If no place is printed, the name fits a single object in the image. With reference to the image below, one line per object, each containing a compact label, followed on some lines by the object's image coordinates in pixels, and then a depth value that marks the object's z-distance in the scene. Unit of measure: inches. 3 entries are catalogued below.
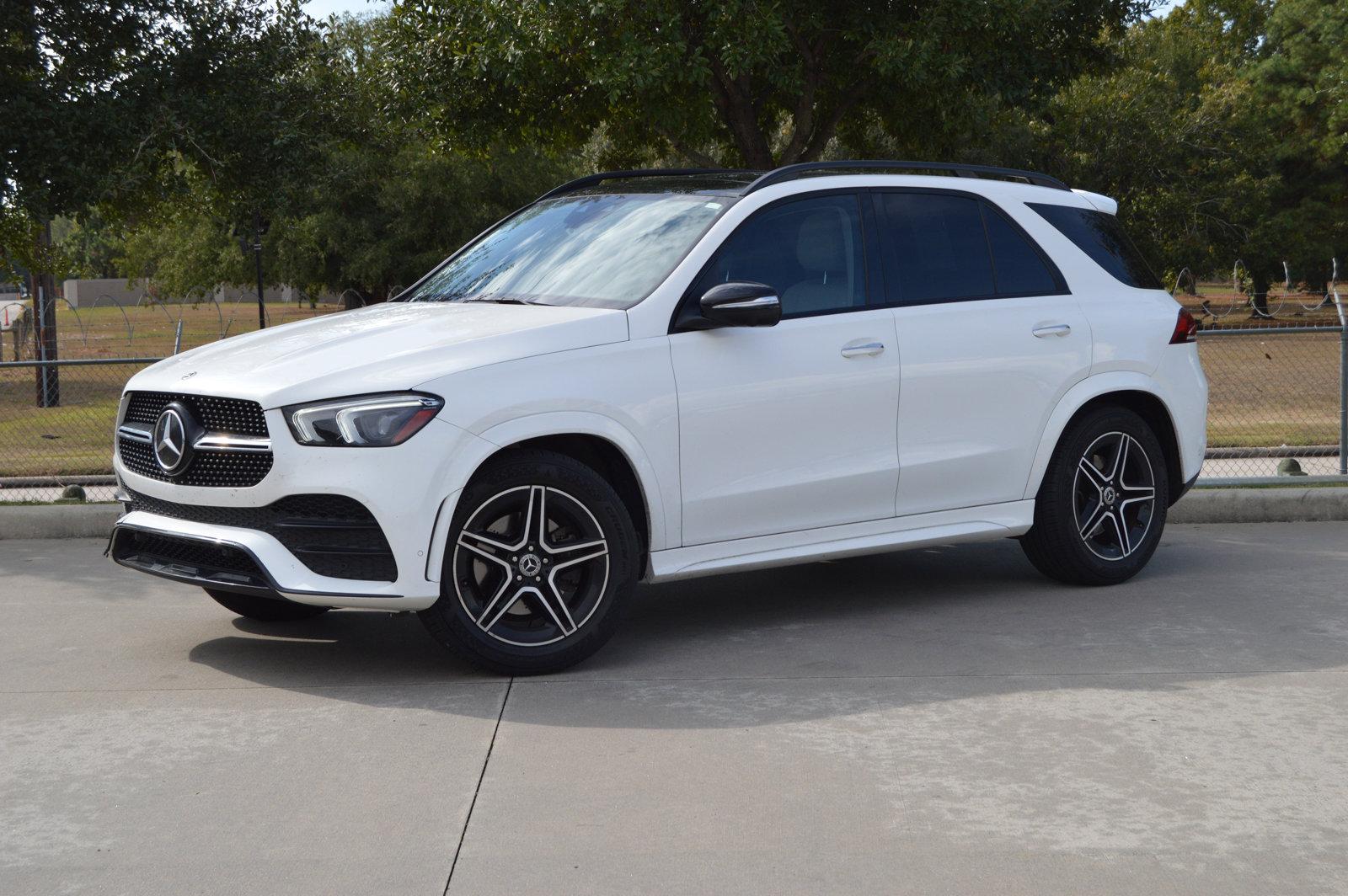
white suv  220.7
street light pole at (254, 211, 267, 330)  818.8
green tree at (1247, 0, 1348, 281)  1898.4
